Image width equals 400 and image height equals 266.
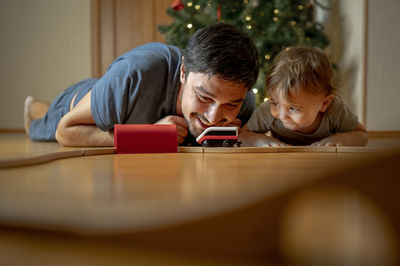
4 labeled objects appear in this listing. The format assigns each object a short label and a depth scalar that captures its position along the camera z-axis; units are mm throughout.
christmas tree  2662
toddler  1385
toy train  1062
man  1201
